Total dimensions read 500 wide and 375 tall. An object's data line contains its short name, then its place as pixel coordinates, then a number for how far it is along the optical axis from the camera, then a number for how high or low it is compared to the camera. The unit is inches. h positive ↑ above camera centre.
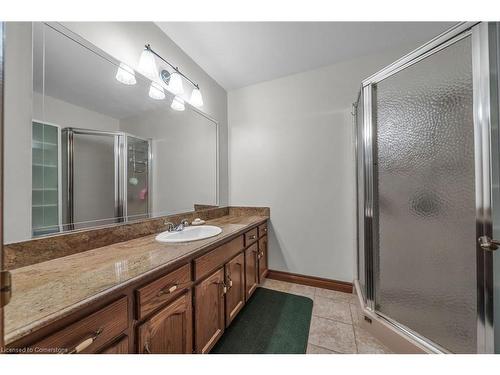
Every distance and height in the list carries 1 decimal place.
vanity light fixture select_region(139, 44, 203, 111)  49.7 +36.9
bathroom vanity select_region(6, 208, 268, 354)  19.2 -15.6
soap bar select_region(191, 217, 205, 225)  64.1 -12.0
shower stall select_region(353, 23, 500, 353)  34.1 -1.3
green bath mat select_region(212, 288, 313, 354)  46.4 -42.2
